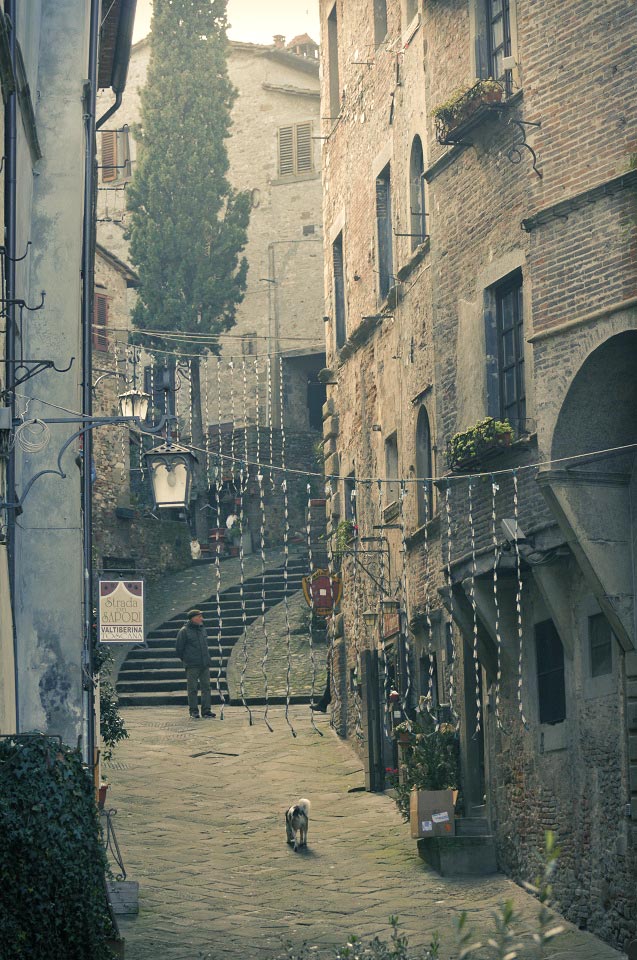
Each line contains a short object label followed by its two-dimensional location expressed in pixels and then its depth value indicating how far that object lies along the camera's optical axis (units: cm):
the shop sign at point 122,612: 1864
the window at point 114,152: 4206
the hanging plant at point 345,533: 2400
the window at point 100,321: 3725
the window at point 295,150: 4353
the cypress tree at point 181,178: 3994
